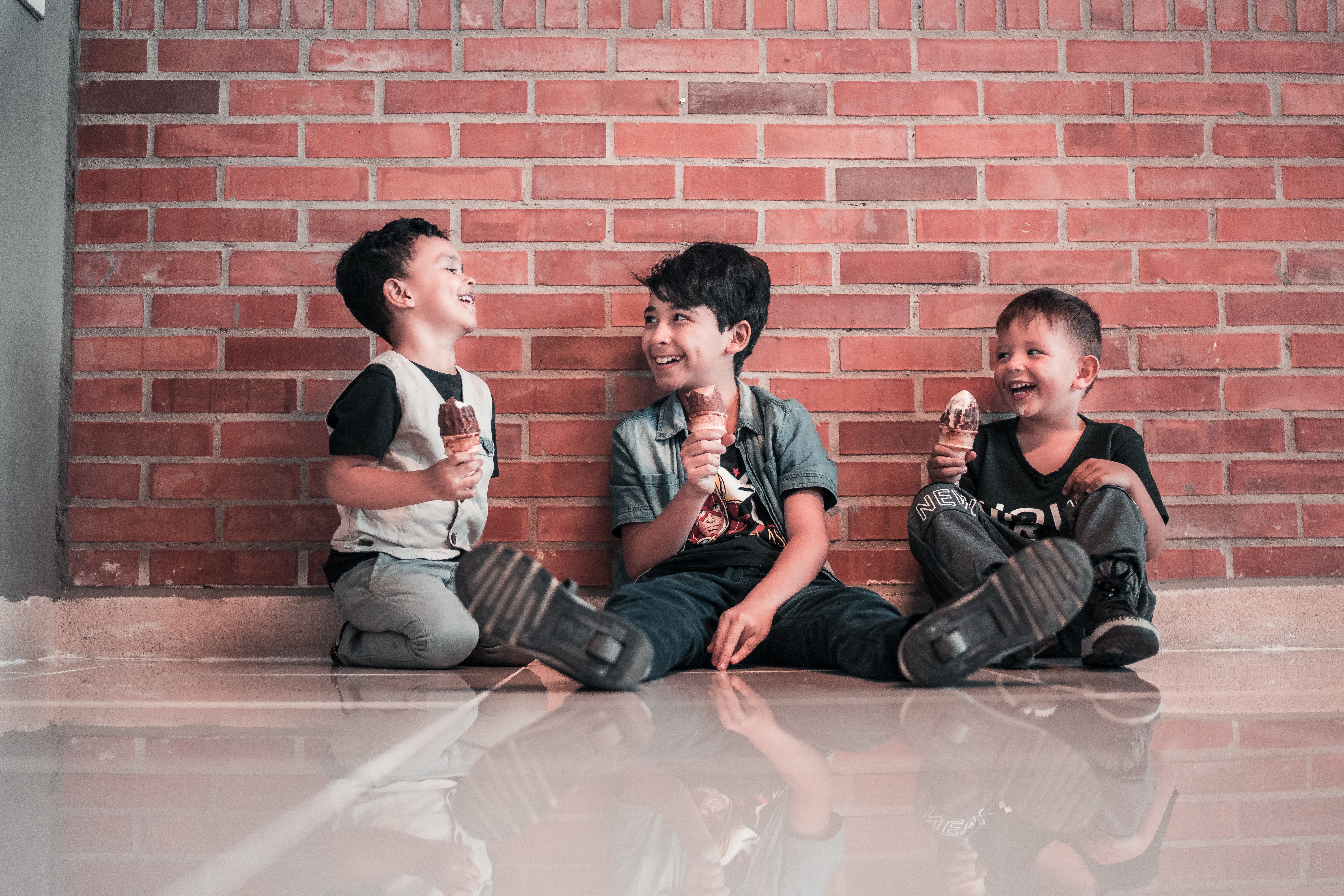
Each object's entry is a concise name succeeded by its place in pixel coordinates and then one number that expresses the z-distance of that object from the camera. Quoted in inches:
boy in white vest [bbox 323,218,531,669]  70.1
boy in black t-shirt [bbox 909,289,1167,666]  69.4
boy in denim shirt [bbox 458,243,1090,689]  48.8
